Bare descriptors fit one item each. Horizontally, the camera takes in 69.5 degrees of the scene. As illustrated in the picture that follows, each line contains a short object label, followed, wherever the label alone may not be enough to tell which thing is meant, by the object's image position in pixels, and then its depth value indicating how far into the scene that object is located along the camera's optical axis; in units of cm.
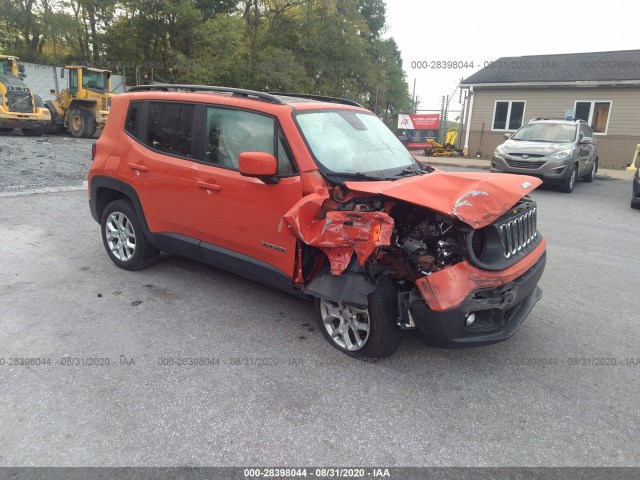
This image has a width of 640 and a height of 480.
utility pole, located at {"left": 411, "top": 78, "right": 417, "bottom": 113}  2332
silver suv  1103
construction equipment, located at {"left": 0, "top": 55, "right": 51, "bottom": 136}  1625
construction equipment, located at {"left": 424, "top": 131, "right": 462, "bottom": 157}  2100
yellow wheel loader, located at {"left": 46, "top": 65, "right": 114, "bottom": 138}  1822
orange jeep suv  300
